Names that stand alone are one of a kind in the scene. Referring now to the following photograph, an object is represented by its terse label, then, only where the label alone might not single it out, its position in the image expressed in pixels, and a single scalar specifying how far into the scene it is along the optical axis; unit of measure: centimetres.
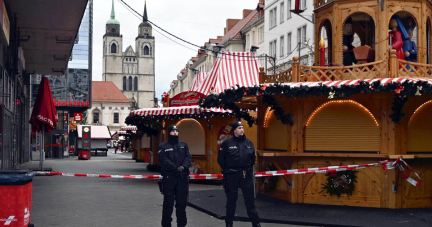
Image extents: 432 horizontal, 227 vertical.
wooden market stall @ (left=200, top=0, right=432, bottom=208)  1268
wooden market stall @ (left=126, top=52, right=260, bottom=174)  2097
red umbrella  2181
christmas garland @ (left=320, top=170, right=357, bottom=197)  1327
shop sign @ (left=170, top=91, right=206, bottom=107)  2127
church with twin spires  16825
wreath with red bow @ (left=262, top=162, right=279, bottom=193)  1498
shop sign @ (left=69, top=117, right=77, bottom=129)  6406
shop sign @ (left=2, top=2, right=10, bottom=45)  1263
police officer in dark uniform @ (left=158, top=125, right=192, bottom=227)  1006
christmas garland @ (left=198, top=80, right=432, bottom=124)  1155
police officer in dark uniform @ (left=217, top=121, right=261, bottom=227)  1025
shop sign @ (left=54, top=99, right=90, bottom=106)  5287
